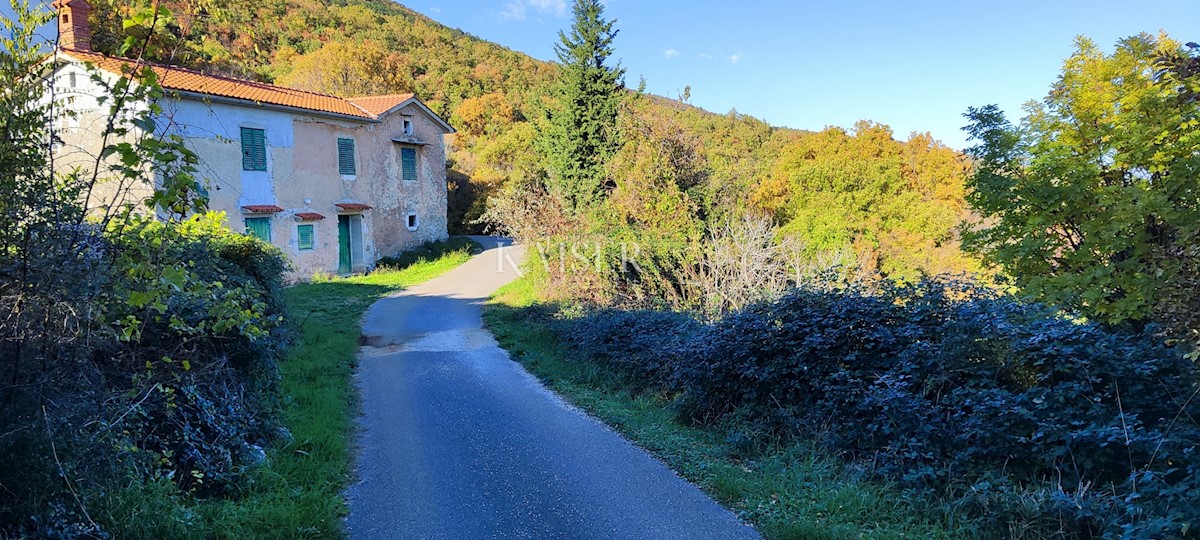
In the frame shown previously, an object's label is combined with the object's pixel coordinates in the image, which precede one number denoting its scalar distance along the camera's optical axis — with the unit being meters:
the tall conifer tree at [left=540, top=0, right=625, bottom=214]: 22.67
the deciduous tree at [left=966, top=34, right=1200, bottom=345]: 8.35
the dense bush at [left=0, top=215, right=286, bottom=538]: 2.76
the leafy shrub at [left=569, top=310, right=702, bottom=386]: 8.27
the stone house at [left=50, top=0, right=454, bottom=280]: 18.33
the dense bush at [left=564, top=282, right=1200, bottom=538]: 3.86
